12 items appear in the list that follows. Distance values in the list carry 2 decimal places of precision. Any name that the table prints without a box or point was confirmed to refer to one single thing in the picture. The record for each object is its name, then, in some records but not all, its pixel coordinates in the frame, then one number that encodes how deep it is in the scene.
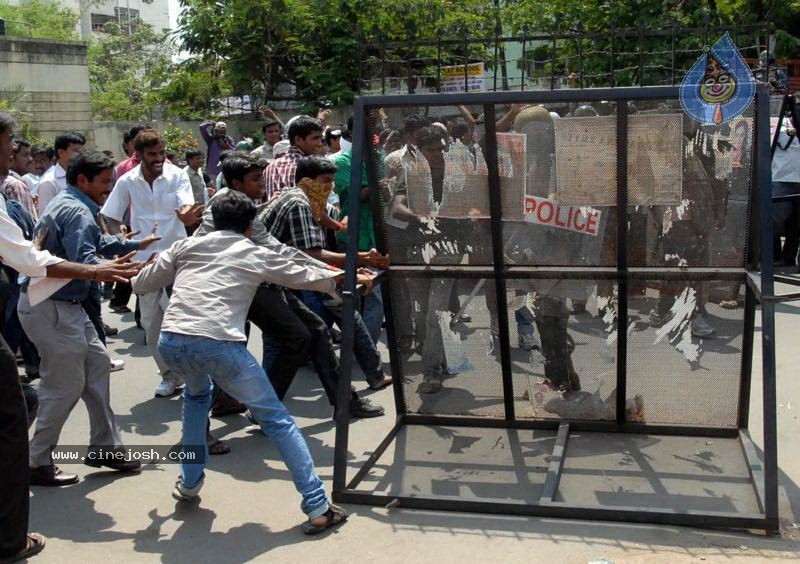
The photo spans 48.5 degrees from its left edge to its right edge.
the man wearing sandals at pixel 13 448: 3.95
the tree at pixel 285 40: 18.62
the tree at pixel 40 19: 36.91
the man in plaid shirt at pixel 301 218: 5.60
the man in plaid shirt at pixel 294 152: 6.93
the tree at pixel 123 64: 33.38
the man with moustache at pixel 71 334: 4.78
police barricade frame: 4.11
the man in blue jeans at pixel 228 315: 4.25
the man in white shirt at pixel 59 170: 7.94
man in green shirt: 7.14
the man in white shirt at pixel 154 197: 6.72
